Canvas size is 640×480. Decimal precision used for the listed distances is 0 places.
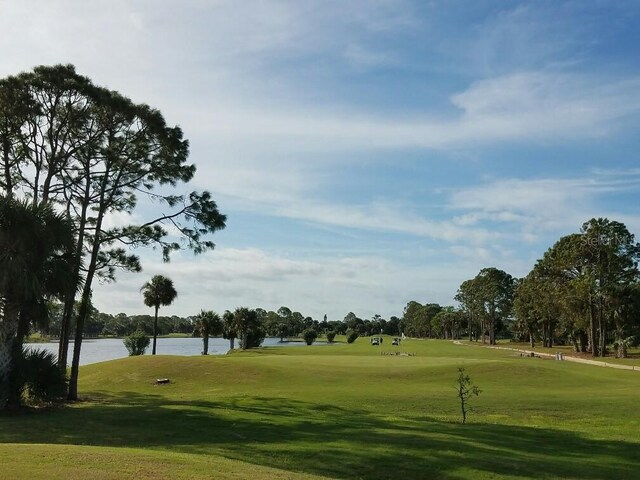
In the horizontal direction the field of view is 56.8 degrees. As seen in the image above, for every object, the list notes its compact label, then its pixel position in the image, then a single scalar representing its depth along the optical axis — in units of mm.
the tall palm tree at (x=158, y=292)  78000
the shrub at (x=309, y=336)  125875
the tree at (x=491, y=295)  138625
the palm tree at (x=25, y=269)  21453
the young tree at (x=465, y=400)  22272
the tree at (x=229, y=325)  98000
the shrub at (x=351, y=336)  148788
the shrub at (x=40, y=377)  24125
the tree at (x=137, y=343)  71438
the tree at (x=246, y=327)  96938
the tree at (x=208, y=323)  91688
